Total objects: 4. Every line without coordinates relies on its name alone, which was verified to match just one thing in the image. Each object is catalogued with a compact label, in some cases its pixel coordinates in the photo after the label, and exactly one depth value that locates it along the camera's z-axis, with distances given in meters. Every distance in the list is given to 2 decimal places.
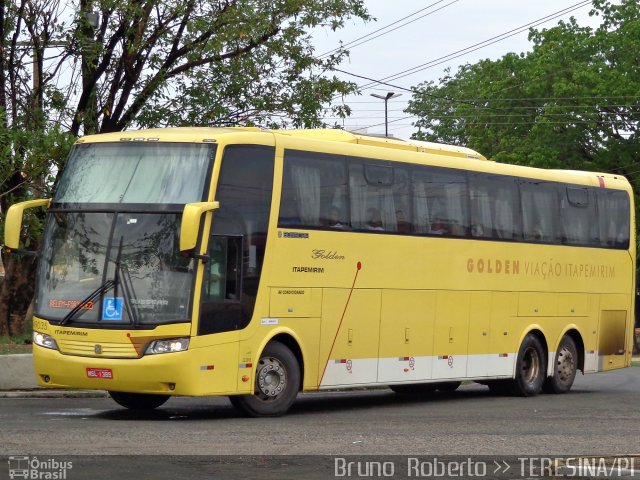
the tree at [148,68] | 25.73
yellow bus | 15.96
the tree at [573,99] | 56.78
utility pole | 65.99
